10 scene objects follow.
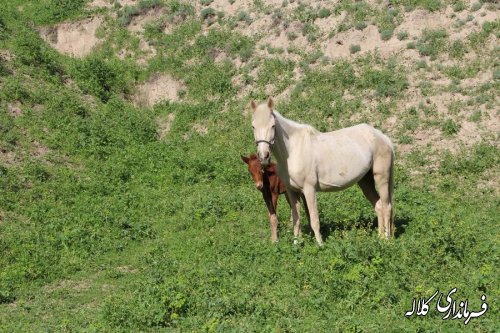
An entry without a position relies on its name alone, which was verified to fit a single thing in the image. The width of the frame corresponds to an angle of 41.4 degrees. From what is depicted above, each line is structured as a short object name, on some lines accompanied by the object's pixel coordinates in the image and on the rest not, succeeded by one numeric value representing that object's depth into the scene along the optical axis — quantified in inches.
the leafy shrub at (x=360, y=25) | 1044.1
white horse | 494.9
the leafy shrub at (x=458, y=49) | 948.0
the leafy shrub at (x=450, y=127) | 835.4
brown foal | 558.9
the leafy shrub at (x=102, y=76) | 1091.5
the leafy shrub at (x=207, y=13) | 1219.9
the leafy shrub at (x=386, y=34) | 1016.2
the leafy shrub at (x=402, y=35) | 1006.4
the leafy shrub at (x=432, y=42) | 966.4
